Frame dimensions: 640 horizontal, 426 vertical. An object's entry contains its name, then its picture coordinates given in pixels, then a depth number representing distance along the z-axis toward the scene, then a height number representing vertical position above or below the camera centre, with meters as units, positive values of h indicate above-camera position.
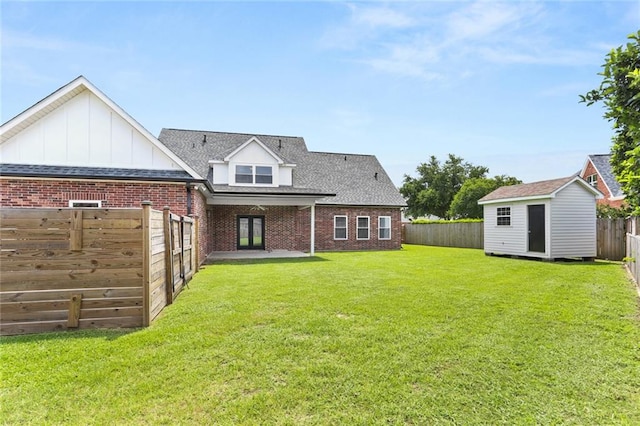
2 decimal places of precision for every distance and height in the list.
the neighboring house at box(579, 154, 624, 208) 23.51 +2.78
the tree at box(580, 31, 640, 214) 3.64 +1.47
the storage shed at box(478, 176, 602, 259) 13.14 -0.31
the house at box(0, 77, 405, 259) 10.45 +1.59
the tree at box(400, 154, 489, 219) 43.00 +3.97
